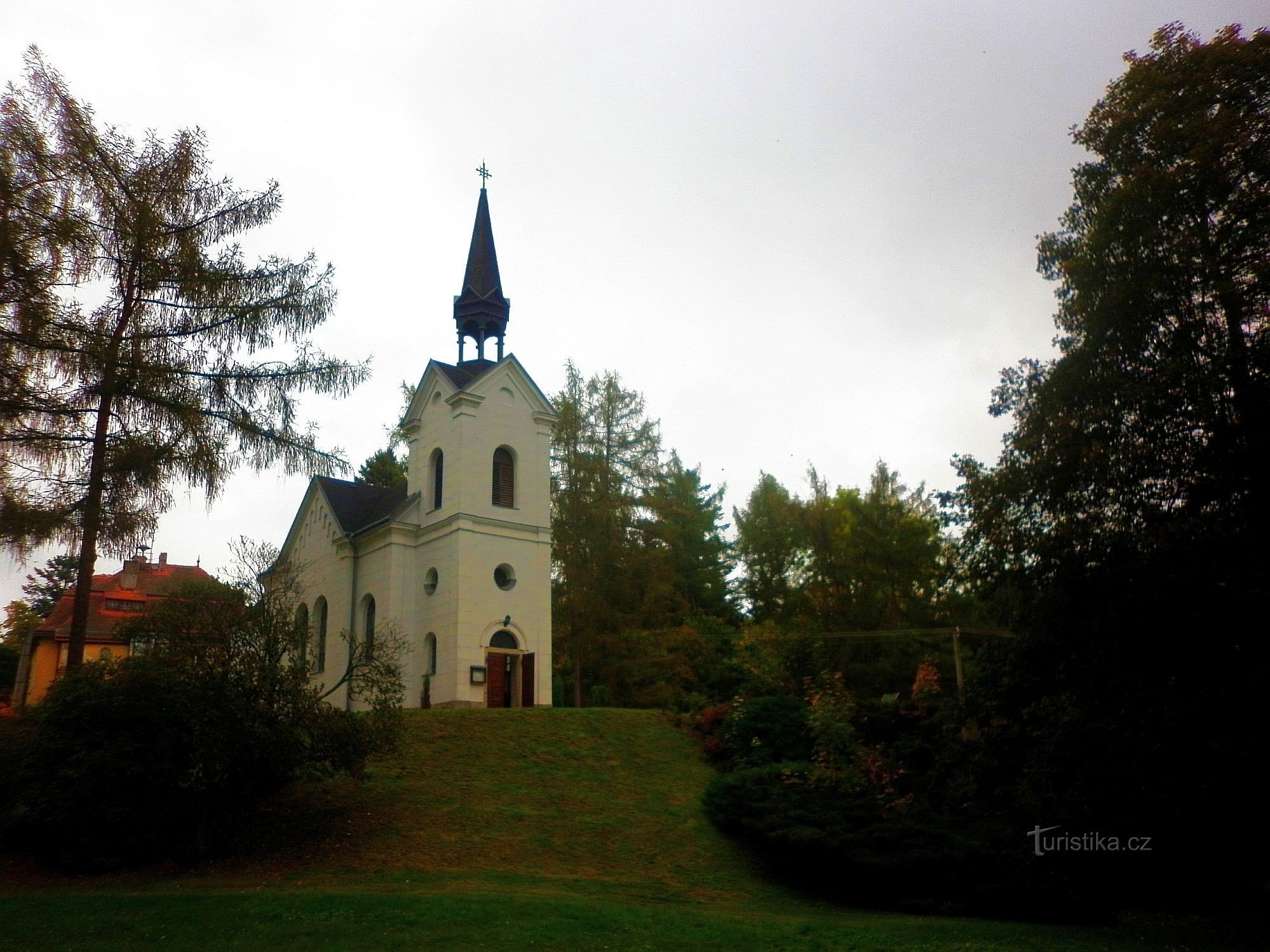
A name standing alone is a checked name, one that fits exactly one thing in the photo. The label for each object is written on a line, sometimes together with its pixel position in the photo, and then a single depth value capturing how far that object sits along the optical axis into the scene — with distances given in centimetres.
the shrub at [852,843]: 1504
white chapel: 3070
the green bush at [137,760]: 1596
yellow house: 3519
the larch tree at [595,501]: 4034
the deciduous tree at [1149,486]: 1248
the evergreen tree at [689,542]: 4359
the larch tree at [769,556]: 4834
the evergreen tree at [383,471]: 5216
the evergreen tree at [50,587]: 5594
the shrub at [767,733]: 2327
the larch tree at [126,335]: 1593
